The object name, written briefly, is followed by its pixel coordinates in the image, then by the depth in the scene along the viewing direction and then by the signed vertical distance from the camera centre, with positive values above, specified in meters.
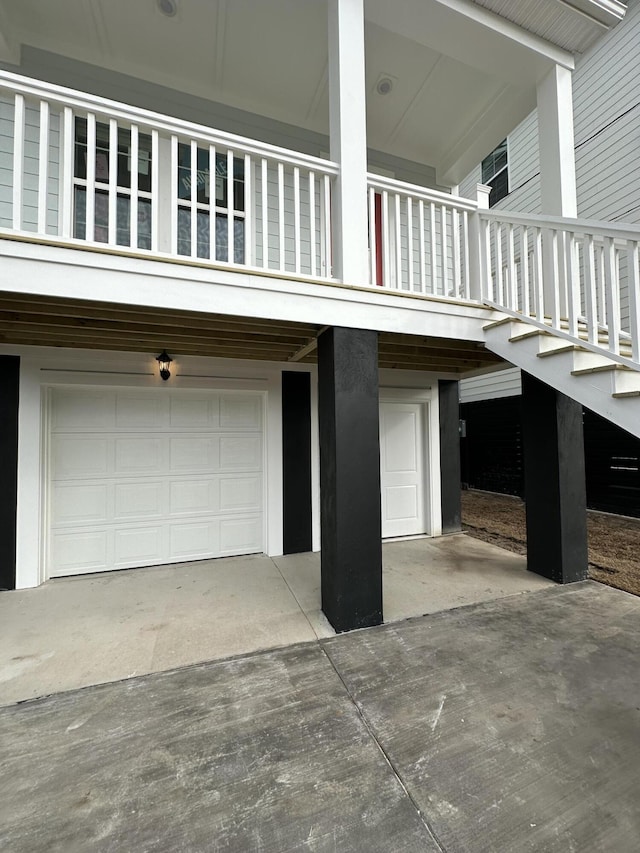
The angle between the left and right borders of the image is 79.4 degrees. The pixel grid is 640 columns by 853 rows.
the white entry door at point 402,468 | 5.34 -0.41
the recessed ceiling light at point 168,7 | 3.43 +3.93
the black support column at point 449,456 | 5.58 -0.26
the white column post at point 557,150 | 3.68 +2.76
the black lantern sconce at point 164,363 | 4.05 +0.86
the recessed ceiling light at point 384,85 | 4.28 +3.98
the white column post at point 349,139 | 2.92 +2.31
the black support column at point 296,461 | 4.63 -0.24
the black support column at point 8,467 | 3.63 -0.20
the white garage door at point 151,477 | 4.02 -0.38
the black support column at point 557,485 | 3.63 -0.46
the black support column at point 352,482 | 2.82 -0.31
